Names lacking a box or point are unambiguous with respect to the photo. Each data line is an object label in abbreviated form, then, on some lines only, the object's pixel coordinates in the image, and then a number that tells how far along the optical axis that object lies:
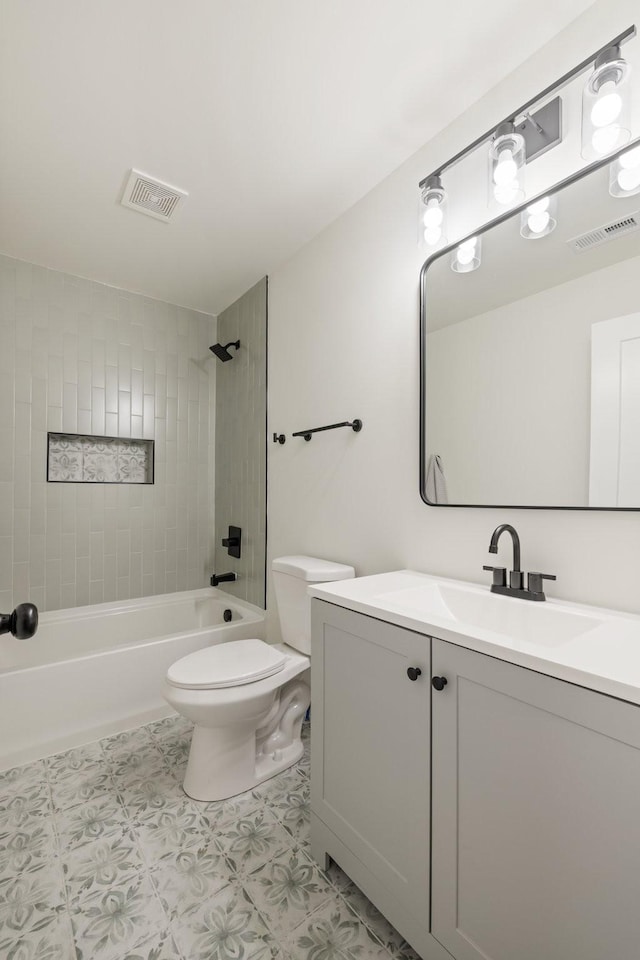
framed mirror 1.09
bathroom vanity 0.68
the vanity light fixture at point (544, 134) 1.05
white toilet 1.54
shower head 2.86
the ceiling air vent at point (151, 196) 1.81
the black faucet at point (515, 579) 1.18
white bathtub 1.81
